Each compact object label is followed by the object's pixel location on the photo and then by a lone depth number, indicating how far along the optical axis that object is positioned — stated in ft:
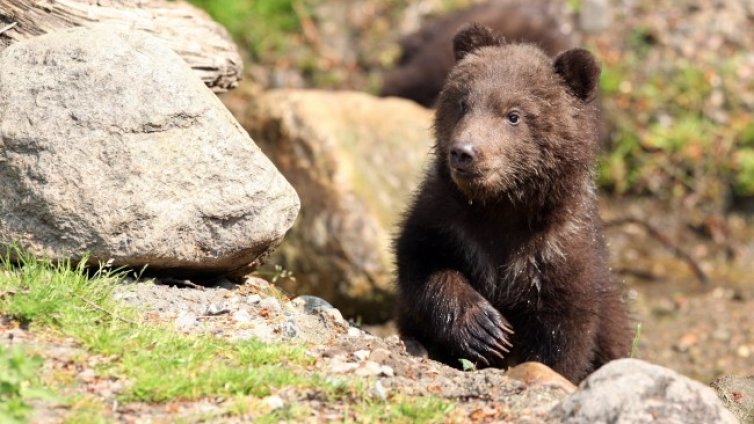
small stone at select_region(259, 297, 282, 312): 42.91
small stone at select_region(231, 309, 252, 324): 40.81
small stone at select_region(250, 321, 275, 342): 39.50
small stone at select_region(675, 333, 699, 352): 71.96
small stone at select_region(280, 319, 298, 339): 40.70
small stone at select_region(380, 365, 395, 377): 37.29
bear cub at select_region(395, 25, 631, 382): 45.24
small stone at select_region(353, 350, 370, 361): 38.65
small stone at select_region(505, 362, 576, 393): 37.52
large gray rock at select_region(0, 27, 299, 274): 39.34
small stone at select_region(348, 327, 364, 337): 42.37
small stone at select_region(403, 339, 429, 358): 45.13
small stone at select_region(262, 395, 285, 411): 33.24
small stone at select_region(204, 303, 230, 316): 41.11
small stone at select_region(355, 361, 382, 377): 36.88
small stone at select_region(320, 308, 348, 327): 43.47
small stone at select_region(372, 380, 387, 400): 34.73
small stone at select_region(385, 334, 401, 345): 42.42
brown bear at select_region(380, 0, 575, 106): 88.74
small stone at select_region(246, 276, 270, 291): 46.49
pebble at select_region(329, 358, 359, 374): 37.09
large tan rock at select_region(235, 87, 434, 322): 73.97
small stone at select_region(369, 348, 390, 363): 38.50
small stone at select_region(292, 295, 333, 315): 44.11
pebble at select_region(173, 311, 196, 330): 39.06
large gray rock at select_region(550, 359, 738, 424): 32.71
